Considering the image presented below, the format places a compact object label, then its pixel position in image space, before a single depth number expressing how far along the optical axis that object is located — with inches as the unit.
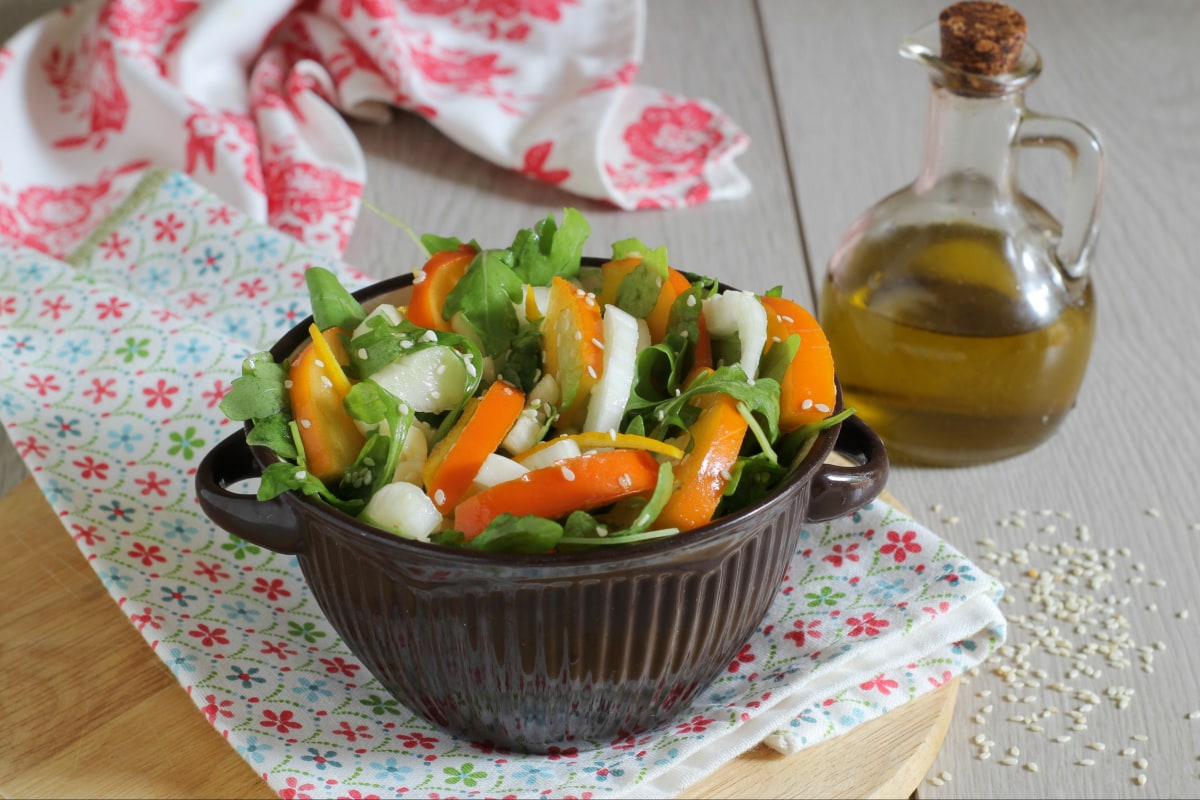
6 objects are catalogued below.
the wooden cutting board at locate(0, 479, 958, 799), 31.3
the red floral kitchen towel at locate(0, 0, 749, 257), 42.1
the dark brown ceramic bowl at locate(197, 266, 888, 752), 29.3
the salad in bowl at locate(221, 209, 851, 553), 29.3
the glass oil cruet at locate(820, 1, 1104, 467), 35.4
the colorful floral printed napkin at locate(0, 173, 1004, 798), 31.3
